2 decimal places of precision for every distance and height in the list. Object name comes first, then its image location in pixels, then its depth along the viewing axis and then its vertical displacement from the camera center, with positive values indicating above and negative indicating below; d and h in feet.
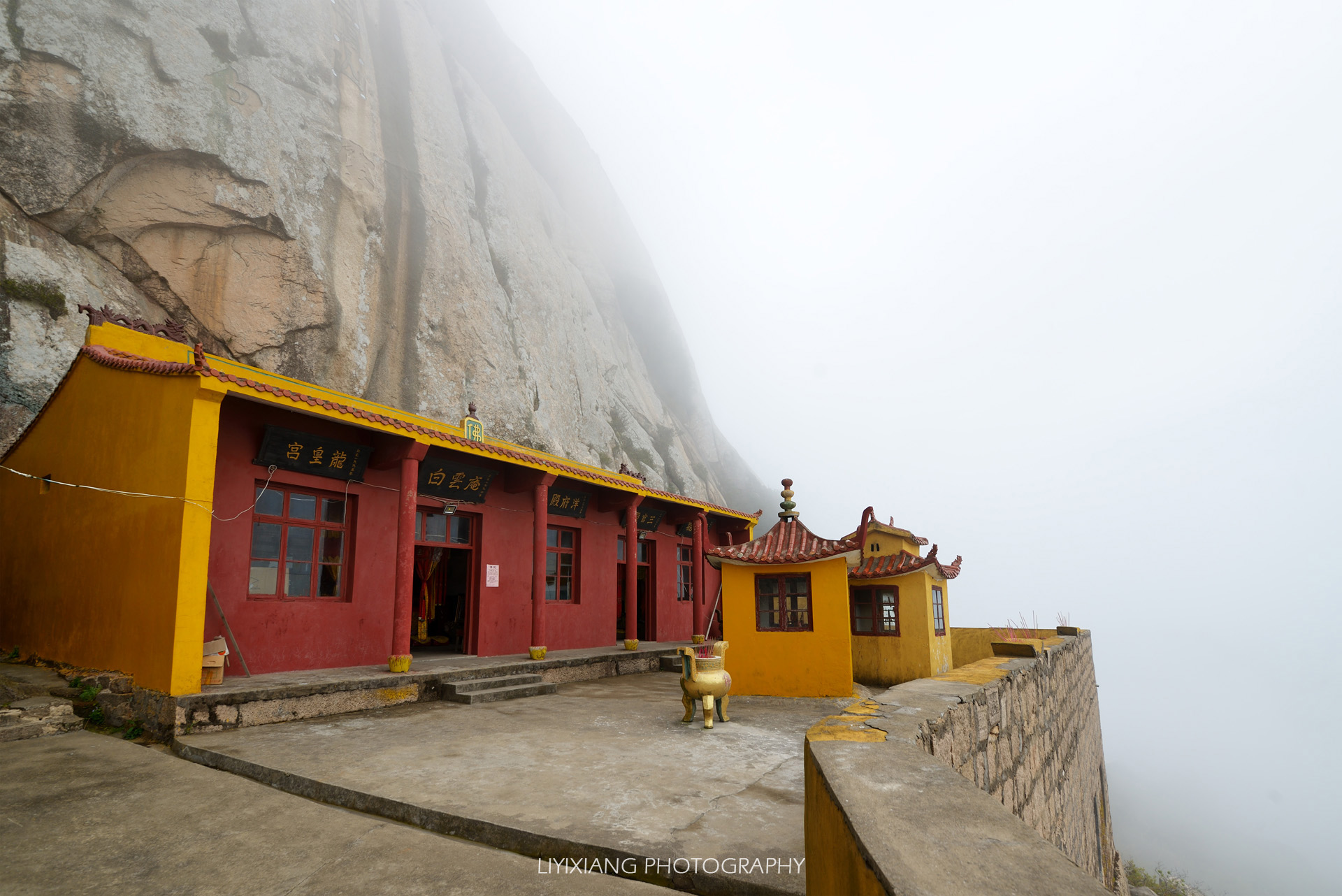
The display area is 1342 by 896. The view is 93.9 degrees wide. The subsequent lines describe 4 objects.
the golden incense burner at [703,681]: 20.67 -4.41
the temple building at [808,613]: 26.35 -2.99
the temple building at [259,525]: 20.99 +0.96
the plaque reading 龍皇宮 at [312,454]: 26.73 +4.06
